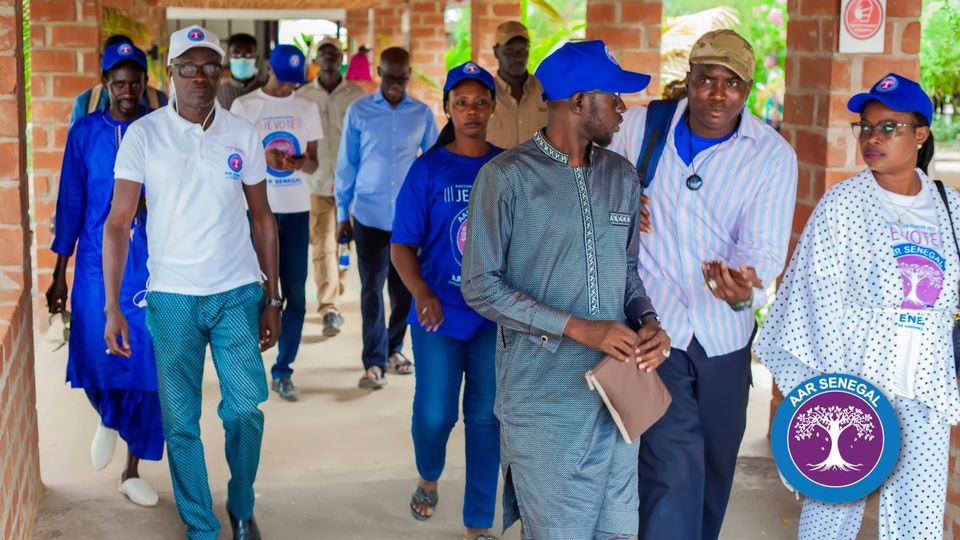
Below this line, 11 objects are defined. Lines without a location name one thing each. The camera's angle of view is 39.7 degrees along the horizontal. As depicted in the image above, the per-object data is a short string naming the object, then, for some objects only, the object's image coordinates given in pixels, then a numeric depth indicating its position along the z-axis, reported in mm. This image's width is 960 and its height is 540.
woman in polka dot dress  4559
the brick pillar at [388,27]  20297
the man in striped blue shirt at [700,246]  4477
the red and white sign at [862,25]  5750
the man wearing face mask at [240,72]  8659
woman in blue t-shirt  5195
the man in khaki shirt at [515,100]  7816
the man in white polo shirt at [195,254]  4941
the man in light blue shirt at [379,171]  8070
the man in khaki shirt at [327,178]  10094
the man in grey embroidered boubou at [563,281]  3918
